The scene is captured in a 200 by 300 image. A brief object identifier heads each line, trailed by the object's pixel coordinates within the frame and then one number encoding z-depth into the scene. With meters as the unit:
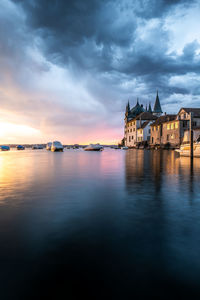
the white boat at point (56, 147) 76.19
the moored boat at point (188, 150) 30.97
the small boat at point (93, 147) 84.34
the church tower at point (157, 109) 125.38
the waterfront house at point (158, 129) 71.06
